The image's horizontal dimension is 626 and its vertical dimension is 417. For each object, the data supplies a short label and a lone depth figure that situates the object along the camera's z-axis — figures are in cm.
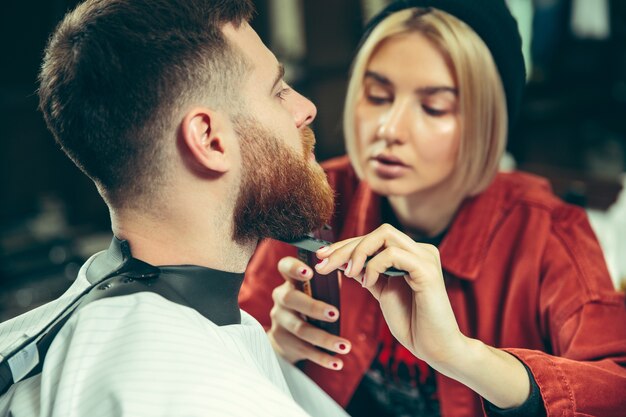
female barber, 114
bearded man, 79
